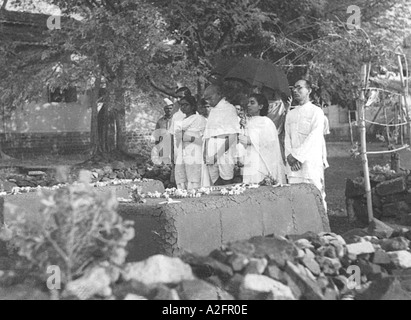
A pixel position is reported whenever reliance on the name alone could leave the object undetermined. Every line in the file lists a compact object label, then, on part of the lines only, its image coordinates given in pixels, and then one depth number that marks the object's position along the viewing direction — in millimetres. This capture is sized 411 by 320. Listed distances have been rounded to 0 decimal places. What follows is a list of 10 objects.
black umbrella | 8734
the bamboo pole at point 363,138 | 8789
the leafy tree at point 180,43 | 14000
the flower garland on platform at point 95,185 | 7546
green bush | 4523
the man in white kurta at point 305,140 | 8344
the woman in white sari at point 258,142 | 8055
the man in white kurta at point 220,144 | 8328
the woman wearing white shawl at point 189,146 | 10094
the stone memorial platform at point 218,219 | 5652
